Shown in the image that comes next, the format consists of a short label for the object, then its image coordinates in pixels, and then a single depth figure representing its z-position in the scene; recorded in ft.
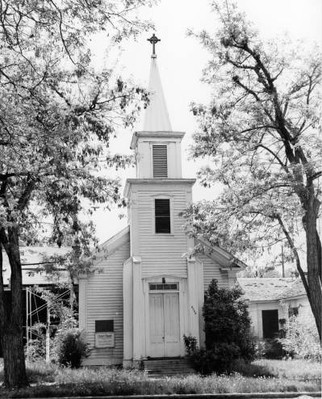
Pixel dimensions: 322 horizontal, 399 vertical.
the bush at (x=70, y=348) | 68.39
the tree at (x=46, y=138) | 30.01
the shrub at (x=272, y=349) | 89.38
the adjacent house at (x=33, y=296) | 83.23
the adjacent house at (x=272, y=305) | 103.35
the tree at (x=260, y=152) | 56.34
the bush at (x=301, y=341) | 77.00
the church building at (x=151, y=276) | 72.90
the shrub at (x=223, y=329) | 66.85
